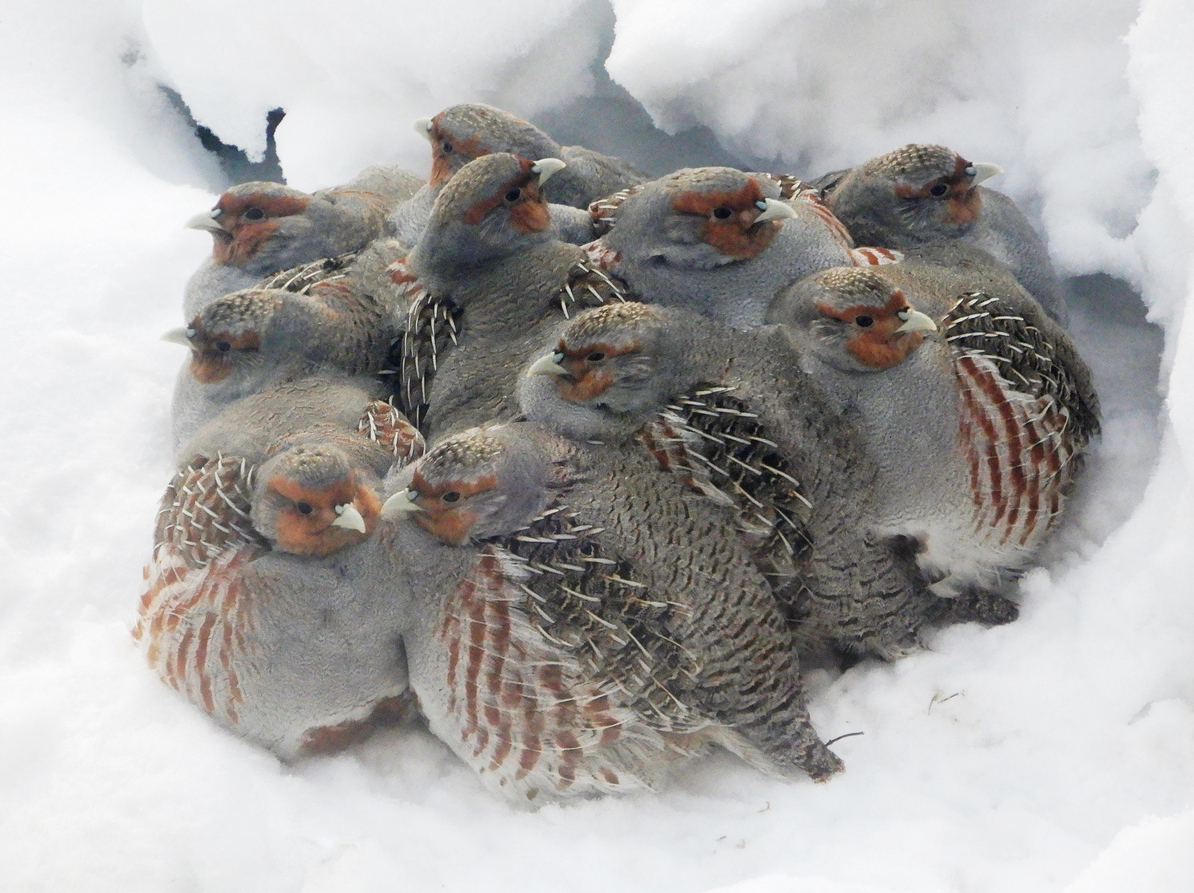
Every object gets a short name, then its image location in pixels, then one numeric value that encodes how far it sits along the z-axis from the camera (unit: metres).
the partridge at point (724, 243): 5.44
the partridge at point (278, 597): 4.65
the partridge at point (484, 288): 5.62
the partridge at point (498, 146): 6.56
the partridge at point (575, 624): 4.68
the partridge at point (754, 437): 4.99
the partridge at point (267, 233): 6.40
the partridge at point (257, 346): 5.61
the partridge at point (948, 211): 5.79
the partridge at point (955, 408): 5.07
